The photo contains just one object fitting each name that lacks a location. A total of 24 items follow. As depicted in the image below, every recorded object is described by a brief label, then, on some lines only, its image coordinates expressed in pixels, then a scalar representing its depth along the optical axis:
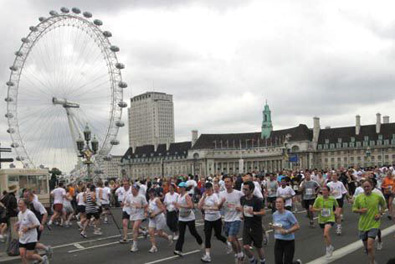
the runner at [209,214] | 12.46
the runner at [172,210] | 15.48
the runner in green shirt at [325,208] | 12.79
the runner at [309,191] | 18.80
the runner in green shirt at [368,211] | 10.52
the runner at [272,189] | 20.39
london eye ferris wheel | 42.31
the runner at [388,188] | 18.44
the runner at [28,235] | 11.09
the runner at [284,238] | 9.05
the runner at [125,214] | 15.50
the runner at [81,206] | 19.36
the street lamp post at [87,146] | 28.92
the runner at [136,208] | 14.51
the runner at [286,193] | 17.47
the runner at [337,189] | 18.05
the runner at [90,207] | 18.39
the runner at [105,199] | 21.36
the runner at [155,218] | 14.24
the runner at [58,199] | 21.02
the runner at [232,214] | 11.38
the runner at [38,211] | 12.00
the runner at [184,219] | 13.20
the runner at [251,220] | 10.59
